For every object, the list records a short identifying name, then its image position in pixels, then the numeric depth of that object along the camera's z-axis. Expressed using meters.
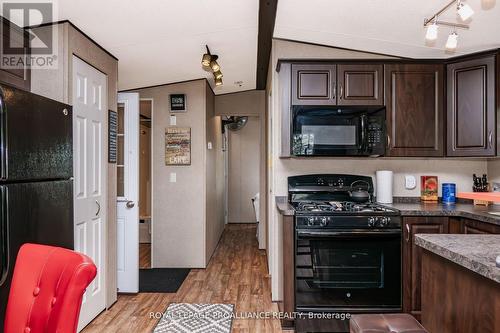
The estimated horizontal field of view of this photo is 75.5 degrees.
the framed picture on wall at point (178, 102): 4.03
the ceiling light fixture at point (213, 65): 2.88
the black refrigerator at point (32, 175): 1.52
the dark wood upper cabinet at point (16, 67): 2.11
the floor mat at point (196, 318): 2.52
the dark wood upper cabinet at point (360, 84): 2.79
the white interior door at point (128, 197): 3.23
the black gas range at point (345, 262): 2.40
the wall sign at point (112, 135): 2.92
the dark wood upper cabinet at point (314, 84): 2.78
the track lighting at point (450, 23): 1.74
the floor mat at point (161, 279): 3.36
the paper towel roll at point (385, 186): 2.96
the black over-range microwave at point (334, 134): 2.74
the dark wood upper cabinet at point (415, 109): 2.81
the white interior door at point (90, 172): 2.43
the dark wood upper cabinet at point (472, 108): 2.64
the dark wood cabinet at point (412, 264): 2.44
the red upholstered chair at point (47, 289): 0.89
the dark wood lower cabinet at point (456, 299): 1.09
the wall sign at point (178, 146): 4.04
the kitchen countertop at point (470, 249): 1.02
